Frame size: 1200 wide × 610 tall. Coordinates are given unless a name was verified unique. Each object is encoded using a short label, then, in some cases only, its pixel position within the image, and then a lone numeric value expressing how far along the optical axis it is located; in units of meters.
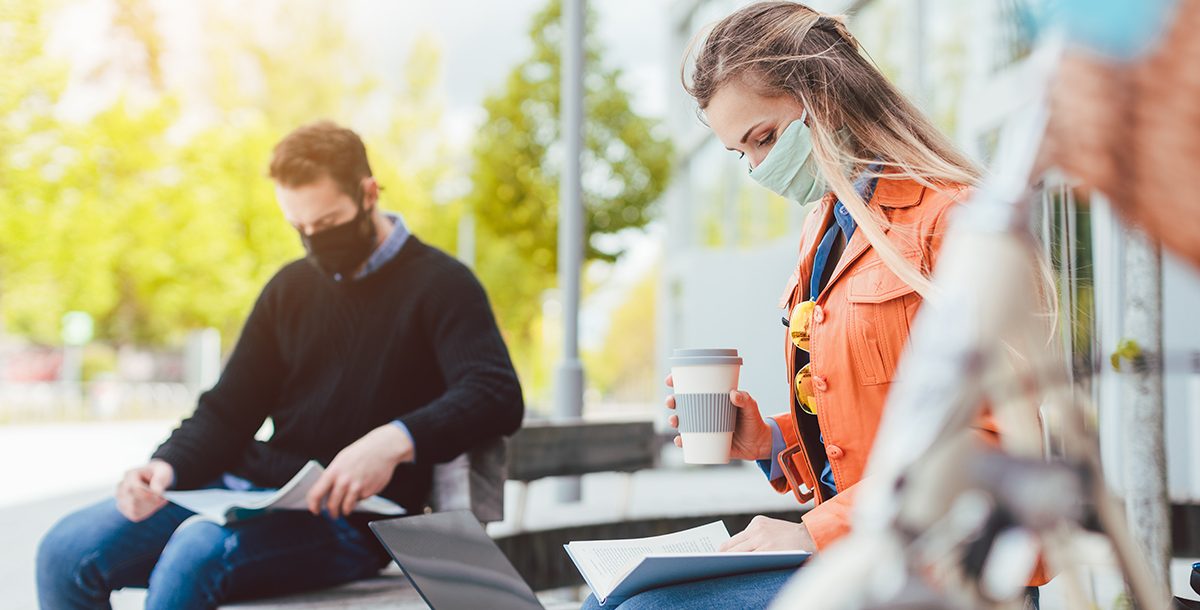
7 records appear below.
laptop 2.04
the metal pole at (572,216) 7.66
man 2.62
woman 1.75
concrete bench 2.70
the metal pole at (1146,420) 3.40
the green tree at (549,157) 16.45
